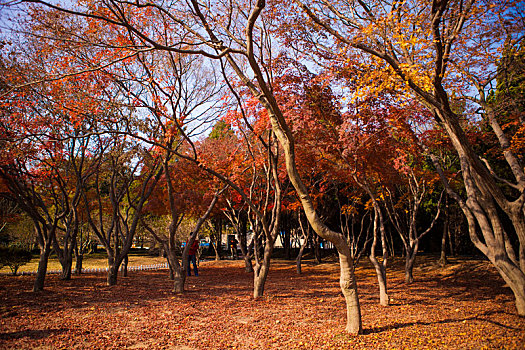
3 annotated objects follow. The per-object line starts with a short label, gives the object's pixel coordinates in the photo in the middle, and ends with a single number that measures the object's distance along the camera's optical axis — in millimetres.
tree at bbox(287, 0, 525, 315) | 5094
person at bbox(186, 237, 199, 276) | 12875
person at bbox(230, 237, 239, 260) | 23141
